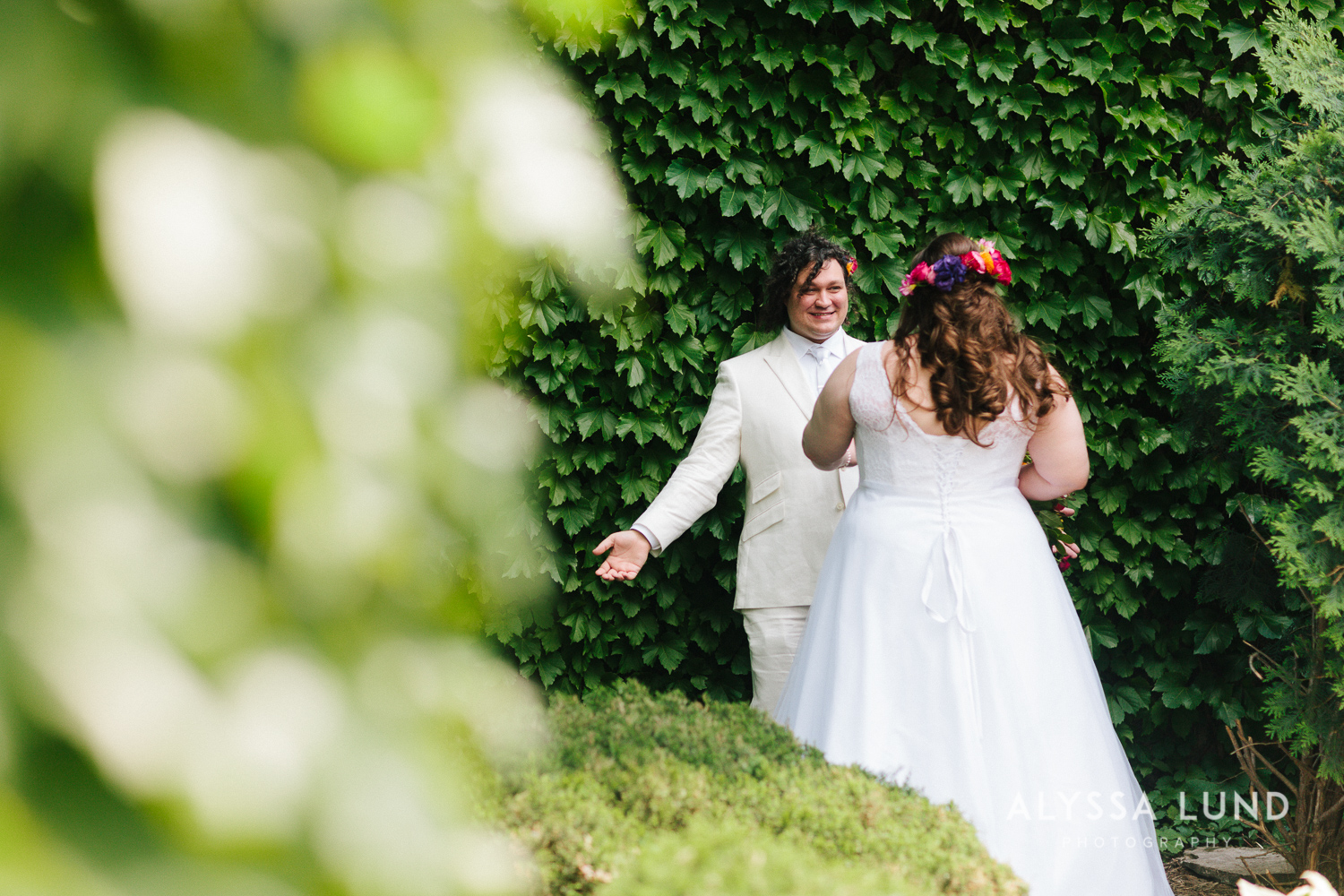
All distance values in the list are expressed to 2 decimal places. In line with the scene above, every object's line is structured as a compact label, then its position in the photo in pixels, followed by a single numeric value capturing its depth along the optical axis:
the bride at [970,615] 8.77
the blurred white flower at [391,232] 2.47
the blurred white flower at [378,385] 2.37
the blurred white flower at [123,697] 1.89
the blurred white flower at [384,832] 2.22
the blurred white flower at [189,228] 2.02
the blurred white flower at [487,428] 2.69
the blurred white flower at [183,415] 2.08
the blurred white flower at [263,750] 2.03
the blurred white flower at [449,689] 2.45
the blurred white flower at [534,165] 2.58
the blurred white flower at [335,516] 2.23
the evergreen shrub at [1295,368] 8.83
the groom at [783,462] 9.42
